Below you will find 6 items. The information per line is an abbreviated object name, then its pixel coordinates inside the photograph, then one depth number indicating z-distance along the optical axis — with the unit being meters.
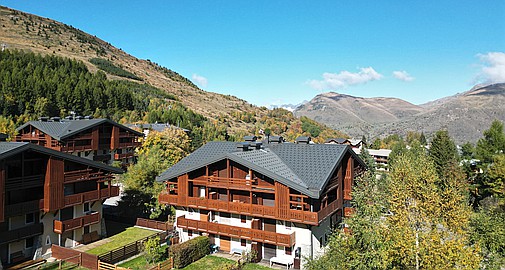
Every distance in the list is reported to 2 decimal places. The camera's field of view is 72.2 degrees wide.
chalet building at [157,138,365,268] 24.73
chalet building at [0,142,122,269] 23.08
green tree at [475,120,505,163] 45.78
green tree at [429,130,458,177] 50.66
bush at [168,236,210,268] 24.42
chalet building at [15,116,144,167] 47.84
